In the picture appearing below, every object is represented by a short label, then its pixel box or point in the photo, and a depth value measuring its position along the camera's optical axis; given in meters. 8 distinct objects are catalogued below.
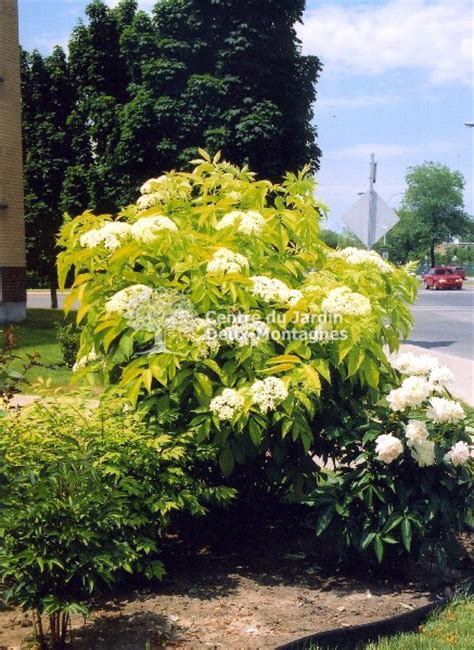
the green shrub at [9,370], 3.45
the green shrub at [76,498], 3.46
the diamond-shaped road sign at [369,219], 13.47
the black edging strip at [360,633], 3.68
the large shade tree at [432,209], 92.00
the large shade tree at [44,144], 26.81
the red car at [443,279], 54.44
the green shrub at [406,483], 4.17
